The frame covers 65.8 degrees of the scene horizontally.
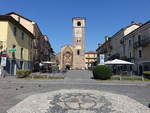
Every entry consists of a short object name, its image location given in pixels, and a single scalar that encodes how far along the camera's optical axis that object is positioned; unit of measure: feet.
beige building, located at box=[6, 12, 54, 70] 83.08
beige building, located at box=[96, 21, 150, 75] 68.58
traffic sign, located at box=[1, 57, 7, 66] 47.74
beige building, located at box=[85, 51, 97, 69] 235.08
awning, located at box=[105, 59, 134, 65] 54.89
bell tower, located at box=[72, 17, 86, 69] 157.66
